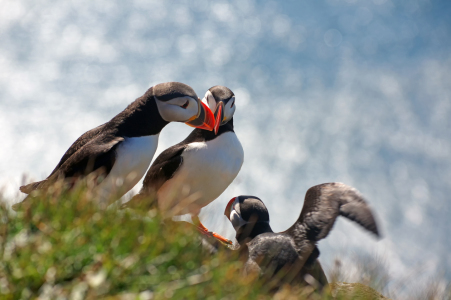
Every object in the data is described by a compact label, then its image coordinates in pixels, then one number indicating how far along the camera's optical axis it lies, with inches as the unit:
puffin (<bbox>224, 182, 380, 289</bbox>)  375.4
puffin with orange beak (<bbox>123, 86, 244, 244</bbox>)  560.7
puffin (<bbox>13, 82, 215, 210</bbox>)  467.8
